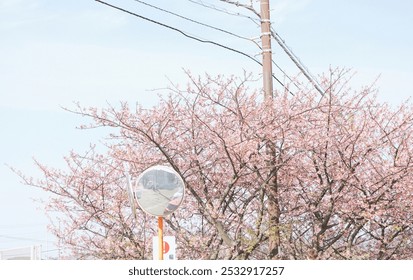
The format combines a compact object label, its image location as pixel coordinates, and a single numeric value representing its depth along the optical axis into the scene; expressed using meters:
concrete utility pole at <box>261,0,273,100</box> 12.72
